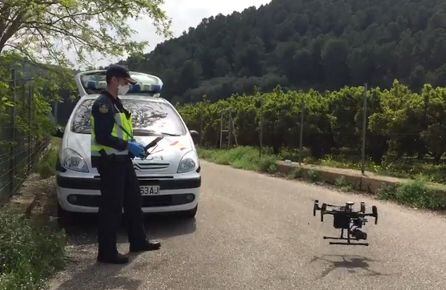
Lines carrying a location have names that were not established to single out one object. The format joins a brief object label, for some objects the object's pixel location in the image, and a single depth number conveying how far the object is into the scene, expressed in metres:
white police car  6.36
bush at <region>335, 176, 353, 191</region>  11.28
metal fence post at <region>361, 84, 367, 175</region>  11.13
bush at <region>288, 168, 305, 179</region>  13.55
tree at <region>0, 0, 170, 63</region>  9.19
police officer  5.27
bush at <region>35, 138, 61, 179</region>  11.03
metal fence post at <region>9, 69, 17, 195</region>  7.94
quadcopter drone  5.91
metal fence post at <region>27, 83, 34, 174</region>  9.54
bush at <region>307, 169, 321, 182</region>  12.75
